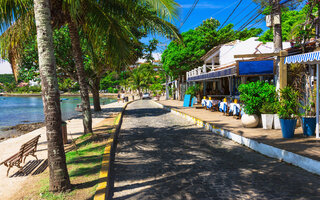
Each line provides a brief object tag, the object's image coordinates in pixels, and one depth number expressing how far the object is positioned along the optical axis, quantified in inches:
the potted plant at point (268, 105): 335.3
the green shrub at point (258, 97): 344.2
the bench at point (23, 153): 208.7
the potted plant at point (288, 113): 271.7
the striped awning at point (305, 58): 242.2
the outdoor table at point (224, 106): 544.7
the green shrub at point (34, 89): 5913.4
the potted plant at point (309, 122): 273.3
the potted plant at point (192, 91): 831.5
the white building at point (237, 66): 398.3
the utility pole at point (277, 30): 360.5
